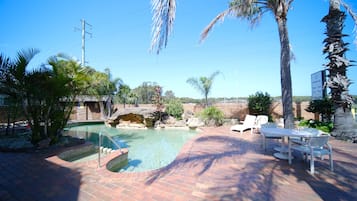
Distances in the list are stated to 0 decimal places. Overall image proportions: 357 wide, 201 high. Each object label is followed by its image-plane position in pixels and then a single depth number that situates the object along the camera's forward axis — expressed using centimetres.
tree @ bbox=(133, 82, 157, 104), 3344
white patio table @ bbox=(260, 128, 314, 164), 399
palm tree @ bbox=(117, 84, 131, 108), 2027
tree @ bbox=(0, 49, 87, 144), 511
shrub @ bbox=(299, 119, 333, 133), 734
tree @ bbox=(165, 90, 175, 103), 3574
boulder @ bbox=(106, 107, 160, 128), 1433
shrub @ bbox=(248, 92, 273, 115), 1201
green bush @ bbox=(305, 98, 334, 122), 830
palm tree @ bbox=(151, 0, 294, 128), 598
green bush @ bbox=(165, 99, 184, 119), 1559
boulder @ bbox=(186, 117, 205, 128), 1243
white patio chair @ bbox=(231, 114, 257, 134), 844
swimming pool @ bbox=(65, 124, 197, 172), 566
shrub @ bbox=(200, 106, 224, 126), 1179
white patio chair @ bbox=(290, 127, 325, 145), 418
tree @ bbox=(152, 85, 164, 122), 1481
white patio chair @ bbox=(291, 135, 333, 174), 343
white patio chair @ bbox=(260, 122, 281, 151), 539
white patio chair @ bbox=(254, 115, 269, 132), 831
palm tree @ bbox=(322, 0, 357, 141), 638
